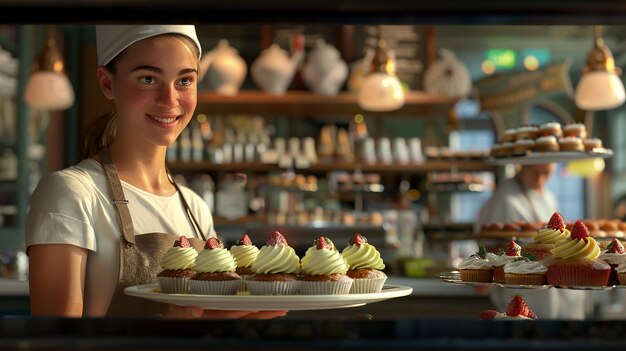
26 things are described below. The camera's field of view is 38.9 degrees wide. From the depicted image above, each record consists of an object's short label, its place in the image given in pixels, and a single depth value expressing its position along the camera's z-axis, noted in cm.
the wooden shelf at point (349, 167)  801
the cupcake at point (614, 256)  193
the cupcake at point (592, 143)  351
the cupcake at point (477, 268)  185
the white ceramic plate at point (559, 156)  295
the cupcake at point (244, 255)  180
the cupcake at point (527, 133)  385
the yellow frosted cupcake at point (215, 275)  158
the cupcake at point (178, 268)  159
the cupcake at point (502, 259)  195
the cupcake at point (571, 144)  339
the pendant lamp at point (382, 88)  622
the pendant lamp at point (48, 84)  627
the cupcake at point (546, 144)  346
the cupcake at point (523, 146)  353
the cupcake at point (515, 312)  132
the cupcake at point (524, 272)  176
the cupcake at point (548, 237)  200
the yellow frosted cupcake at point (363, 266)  166
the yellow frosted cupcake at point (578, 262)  177
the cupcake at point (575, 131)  380
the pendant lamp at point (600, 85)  564
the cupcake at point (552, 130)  381
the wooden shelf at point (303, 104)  773
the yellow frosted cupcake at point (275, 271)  154
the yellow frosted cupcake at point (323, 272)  155
